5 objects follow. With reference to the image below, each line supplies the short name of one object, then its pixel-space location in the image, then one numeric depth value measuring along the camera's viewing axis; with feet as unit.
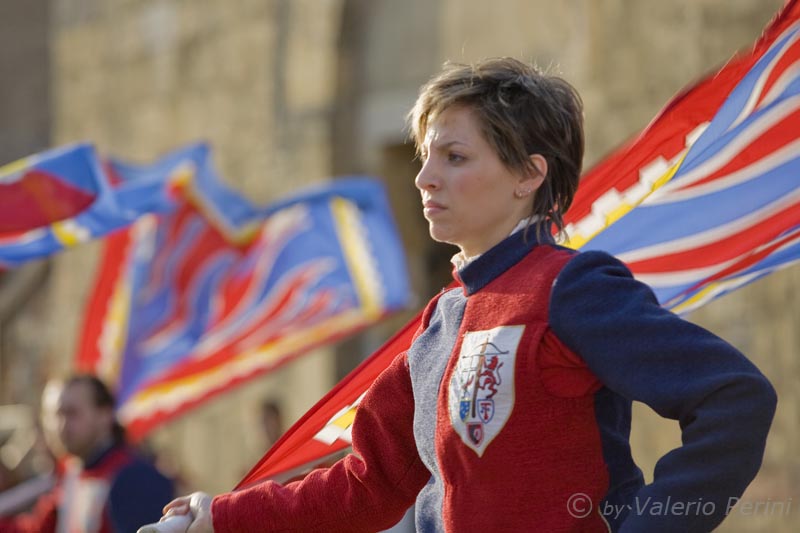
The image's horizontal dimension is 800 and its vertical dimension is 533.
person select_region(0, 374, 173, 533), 28.30
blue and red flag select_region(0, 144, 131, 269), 31.99
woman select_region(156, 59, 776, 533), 12.27
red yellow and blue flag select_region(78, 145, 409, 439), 41.83
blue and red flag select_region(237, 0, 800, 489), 18.25
